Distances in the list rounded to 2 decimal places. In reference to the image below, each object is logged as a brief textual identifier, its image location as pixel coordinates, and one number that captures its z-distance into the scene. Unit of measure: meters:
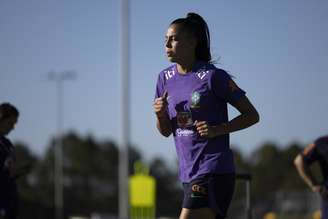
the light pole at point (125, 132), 26.73
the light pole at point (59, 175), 57.38
